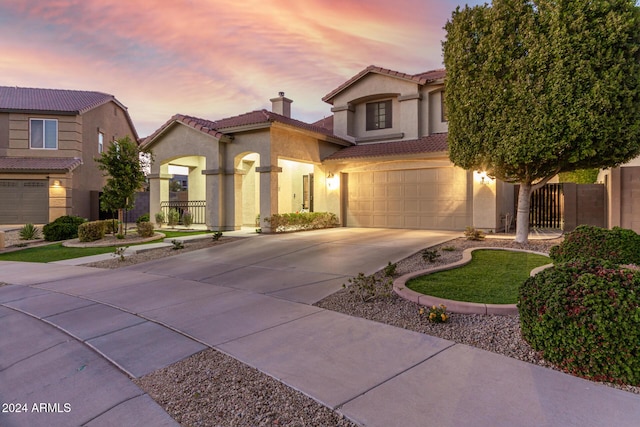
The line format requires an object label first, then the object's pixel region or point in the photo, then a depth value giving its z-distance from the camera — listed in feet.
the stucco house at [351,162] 47.80
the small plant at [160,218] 59.26
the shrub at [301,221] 47.88
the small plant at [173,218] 59.75
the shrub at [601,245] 21.62
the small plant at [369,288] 18.97
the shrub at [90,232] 45.42
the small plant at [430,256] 27.02
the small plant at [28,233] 49.03
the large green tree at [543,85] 25.71
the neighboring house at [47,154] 61.26
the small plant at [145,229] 47.32
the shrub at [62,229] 49.80
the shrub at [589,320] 10.34
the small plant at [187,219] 58.08
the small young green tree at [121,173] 45.78
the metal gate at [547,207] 50.39
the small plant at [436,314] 15.17
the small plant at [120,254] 32.93
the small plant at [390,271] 23.07
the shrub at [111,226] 50.02
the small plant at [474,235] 36.68
